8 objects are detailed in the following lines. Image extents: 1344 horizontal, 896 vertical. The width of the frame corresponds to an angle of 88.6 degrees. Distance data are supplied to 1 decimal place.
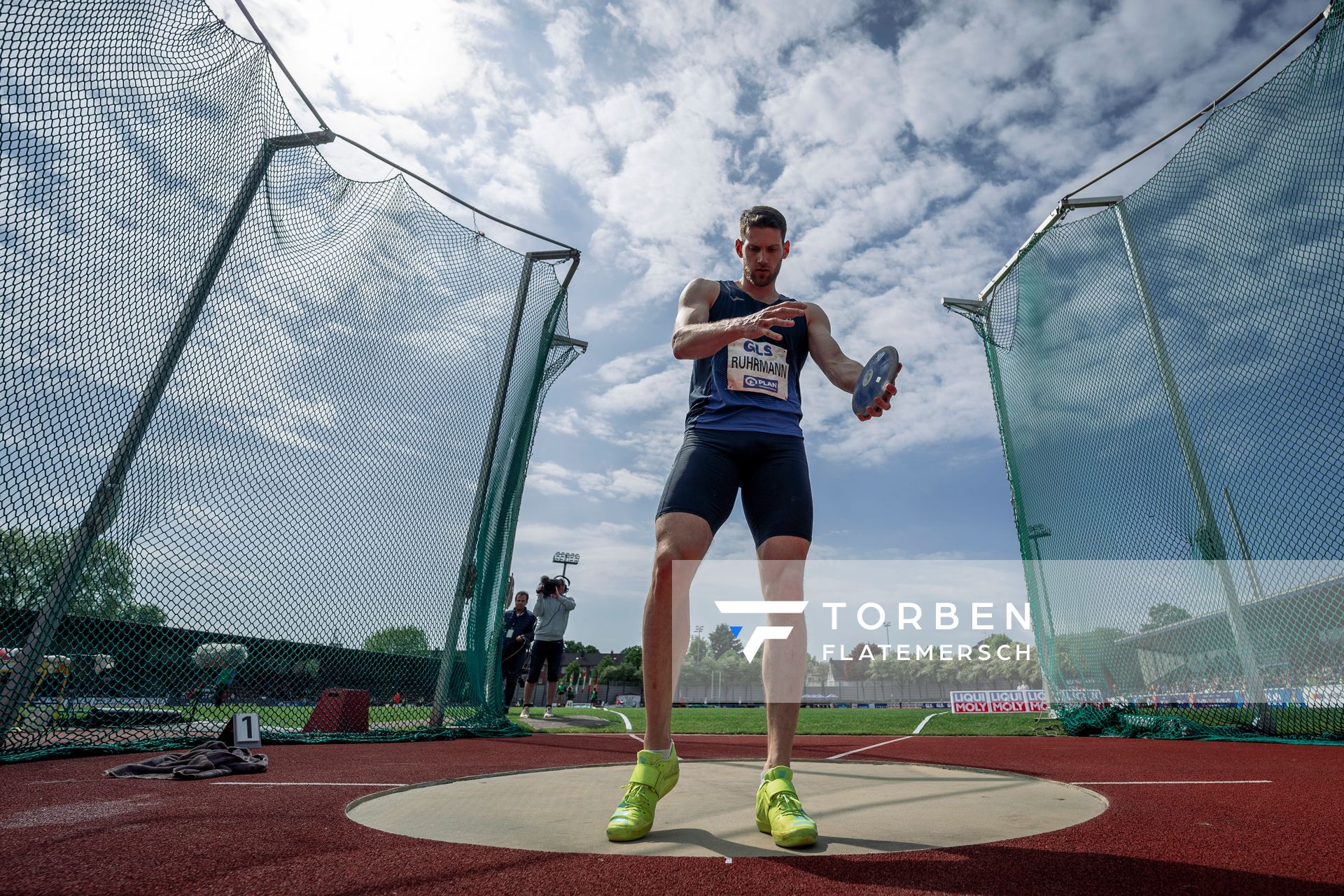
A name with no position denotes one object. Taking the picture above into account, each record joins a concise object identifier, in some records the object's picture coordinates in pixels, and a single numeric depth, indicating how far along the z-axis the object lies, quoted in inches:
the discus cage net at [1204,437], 185.8
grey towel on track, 106.5
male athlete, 74.9
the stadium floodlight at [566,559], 1430.9
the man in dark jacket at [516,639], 327.0
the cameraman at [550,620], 328.5
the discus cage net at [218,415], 122.2
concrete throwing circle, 65.3
